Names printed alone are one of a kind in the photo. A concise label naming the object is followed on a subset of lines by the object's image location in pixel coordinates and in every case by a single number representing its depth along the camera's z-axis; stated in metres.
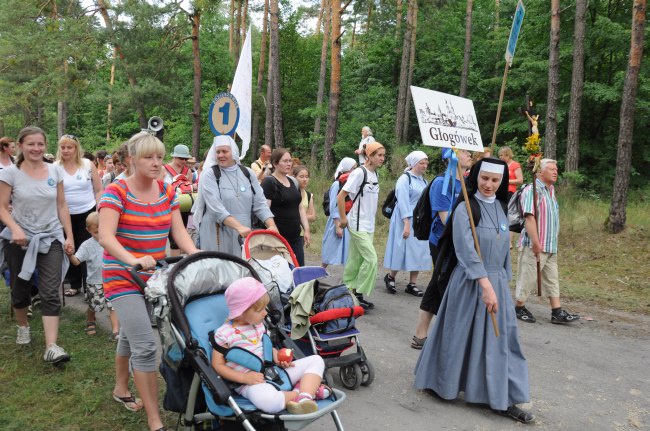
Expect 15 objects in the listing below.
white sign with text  4.38
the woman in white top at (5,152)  6.98
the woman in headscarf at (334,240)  7.87
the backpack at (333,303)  4.58
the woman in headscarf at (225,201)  5.25
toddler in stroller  3.07
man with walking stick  6.92
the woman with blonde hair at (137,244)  3.51
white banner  7.49
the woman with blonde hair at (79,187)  6.48
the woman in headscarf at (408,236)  7.95
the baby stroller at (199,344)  3.03
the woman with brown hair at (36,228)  4.88
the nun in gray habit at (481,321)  4.29
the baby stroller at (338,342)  4.52
